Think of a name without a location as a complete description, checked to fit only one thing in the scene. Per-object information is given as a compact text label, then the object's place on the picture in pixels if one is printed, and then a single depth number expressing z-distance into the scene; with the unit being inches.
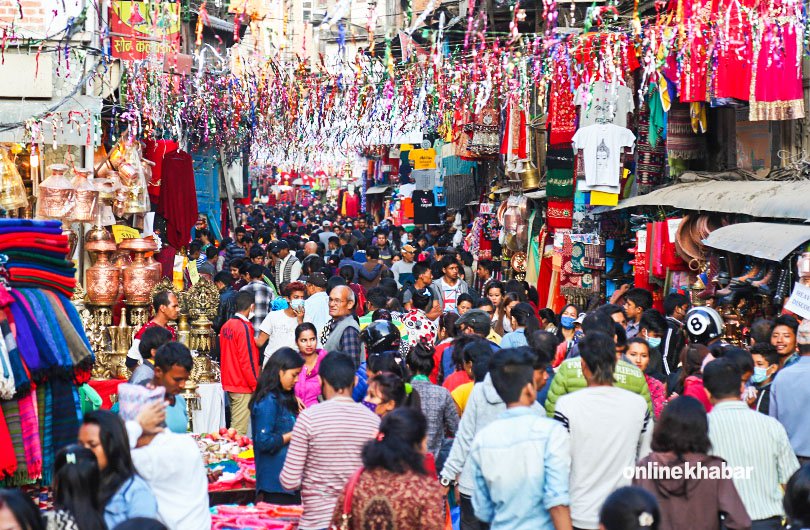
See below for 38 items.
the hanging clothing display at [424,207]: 1216.2
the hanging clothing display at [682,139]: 614.9
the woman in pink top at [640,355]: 304.7
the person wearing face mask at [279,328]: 431.8
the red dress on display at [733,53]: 476.7
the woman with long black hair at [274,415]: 281.6
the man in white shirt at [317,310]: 460.8
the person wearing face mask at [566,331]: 371.9
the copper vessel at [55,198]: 500.7
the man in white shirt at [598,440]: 229.1
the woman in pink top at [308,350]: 326.5
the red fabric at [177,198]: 711.7
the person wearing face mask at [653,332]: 379.9
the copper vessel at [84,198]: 510.6
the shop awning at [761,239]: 407.5
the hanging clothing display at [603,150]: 634.2
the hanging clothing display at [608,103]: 625.6
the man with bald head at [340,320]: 378.9
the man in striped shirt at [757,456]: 230.5
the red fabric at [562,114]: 679.7
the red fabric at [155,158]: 689.6
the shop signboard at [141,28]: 592.1
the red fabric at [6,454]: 276.5
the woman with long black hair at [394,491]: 194.9
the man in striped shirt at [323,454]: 236.2
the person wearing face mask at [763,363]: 308.5
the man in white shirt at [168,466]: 212.4
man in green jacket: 268.2
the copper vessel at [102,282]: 502.9
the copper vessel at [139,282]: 514.3
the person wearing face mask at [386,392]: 254.1
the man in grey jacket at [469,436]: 260.7
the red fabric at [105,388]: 419.0
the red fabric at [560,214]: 713.6
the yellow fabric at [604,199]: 643.5
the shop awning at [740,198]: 450.3
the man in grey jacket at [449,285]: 528.7
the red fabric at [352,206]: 2186.3
